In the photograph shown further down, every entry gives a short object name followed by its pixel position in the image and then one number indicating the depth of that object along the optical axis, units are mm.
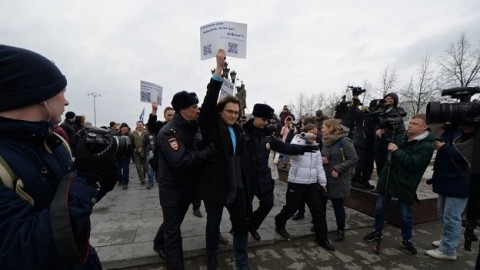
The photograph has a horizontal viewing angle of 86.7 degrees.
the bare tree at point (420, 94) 23984
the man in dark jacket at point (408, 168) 3633
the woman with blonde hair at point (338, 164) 4137
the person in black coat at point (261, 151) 3721
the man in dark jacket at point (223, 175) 2857
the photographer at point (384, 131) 3748
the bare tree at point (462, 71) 20522
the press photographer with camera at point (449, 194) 3443
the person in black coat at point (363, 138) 5777
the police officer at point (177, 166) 2806
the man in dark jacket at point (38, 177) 990
